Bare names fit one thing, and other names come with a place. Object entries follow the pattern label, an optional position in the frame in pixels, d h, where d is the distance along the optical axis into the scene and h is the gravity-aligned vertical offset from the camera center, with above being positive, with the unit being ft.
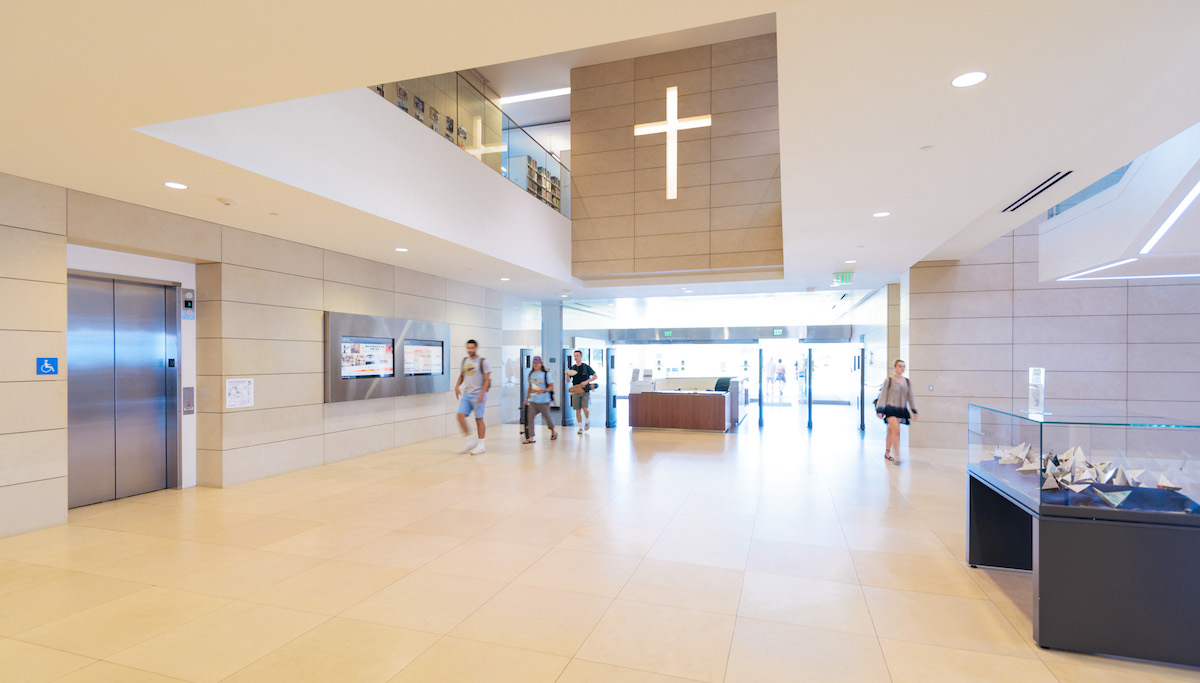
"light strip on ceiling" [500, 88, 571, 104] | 41.75 +17.98
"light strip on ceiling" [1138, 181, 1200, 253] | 19.90 +4.39
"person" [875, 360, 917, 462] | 28.76 -3.51
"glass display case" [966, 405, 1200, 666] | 9.79 -3.54
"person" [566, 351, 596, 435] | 37.60 -2.78
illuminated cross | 27.86 +10.79
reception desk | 38.96 -5.28
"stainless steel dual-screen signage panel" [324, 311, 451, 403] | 27.14 -1.19
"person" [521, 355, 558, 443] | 34.22 -3.52
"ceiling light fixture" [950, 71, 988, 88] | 10.74 +4.97
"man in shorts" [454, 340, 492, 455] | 29.91 -2.82
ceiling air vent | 17.81 +5.00
